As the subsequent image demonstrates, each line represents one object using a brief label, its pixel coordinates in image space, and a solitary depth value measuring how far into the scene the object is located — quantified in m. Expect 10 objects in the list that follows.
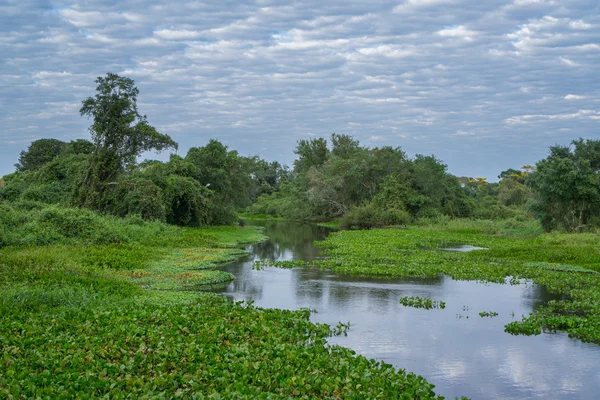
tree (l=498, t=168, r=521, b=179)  117.10
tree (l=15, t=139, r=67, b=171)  76.44
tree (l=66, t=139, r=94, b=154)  59.56
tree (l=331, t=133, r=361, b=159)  84.96
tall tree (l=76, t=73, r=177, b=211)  43.06
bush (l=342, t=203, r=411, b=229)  61.53
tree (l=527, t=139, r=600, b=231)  39.38
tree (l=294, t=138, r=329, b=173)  91.88
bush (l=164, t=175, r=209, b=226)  44.31
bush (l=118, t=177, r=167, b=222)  40.44
